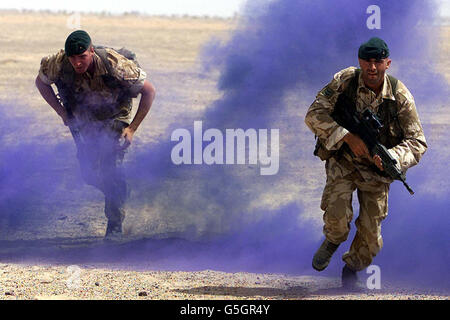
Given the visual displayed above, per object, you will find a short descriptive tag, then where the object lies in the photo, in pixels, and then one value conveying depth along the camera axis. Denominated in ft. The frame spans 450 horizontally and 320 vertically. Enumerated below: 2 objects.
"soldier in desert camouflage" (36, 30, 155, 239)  41.50
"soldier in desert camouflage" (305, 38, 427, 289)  33.94
